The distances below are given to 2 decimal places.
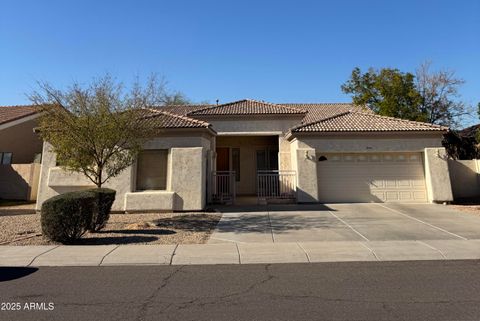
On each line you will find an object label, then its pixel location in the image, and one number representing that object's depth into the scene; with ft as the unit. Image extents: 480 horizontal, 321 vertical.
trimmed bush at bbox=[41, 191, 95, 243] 28.22
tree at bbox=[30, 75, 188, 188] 33.86
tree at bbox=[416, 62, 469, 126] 80.35
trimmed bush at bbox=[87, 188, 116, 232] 32.99
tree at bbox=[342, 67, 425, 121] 71.61
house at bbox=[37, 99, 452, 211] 46.85
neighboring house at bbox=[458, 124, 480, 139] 77.21
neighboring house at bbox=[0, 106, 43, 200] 64.69
